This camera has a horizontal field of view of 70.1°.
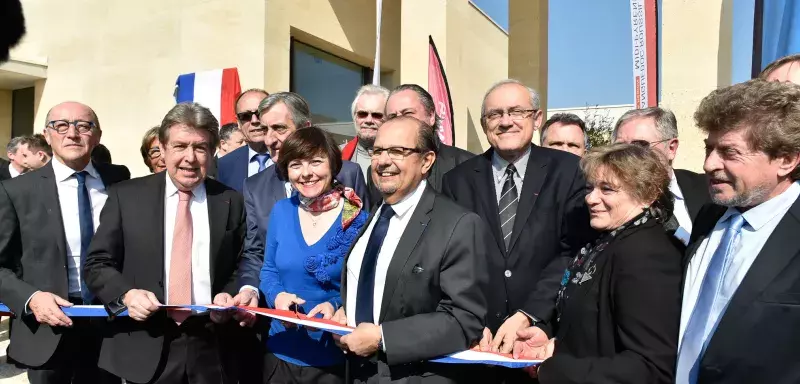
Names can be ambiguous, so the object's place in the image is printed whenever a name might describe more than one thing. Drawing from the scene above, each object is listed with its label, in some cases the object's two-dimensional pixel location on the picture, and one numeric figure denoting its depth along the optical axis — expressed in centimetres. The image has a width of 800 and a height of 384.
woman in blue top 281
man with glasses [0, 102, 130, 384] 313
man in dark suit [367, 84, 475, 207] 380
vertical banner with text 658
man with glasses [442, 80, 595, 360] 263
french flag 927
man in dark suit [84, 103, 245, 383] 290
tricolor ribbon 229
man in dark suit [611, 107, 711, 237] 324
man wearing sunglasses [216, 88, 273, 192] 483
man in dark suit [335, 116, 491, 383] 221
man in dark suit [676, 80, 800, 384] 170
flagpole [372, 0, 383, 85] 827
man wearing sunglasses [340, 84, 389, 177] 432
